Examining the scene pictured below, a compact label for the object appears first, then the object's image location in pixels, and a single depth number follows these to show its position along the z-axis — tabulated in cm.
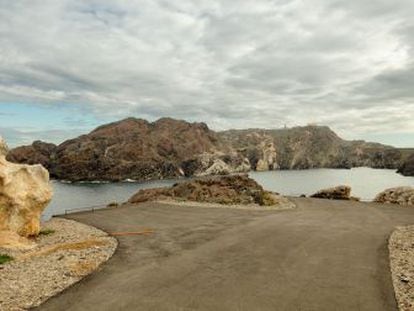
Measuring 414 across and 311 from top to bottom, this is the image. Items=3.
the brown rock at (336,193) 4522
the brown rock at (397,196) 3856
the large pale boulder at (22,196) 2131
